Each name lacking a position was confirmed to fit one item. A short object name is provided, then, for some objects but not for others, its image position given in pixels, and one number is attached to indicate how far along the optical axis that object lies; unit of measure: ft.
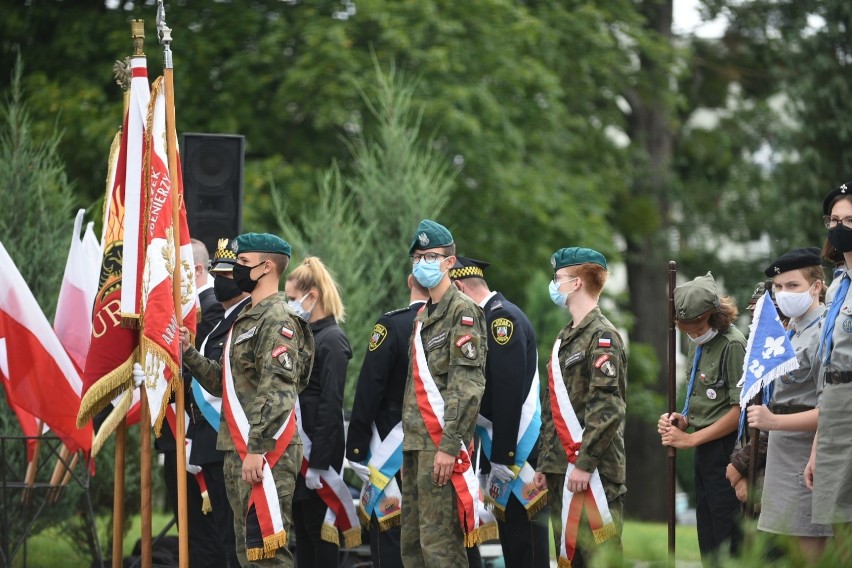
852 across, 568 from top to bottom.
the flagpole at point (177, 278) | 49.08
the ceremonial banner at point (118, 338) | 53.47
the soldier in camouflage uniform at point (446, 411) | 47.73
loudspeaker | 71.36
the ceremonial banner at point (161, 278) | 50.78
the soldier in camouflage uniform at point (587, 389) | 48.03
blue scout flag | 42.27
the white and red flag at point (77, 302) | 66.44
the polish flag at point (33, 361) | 62.69
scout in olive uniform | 49.75
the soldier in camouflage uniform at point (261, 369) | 47.88
